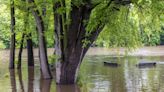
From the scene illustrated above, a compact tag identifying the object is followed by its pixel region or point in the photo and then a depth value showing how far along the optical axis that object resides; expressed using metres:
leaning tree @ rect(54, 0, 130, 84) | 16.75
